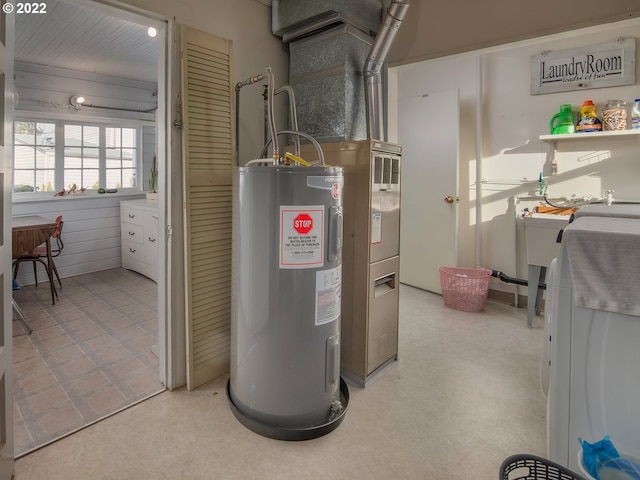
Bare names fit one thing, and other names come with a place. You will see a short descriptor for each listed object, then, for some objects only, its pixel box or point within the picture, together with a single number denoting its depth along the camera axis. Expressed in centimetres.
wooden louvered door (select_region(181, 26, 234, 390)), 208
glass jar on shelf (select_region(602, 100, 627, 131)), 307
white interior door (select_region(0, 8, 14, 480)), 140
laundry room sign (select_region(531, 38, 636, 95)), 309
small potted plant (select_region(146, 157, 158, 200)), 513
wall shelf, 300
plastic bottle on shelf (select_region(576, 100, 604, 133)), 317
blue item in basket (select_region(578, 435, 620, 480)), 105
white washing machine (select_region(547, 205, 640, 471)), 106
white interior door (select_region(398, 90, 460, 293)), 396
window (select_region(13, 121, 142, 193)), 449
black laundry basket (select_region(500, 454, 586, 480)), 98
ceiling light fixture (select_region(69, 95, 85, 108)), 465
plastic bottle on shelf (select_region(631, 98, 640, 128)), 300
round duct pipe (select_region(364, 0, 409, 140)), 216
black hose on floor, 361
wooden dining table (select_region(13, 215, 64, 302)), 366
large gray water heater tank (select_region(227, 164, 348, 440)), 173
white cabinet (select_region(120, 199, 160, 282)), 446
